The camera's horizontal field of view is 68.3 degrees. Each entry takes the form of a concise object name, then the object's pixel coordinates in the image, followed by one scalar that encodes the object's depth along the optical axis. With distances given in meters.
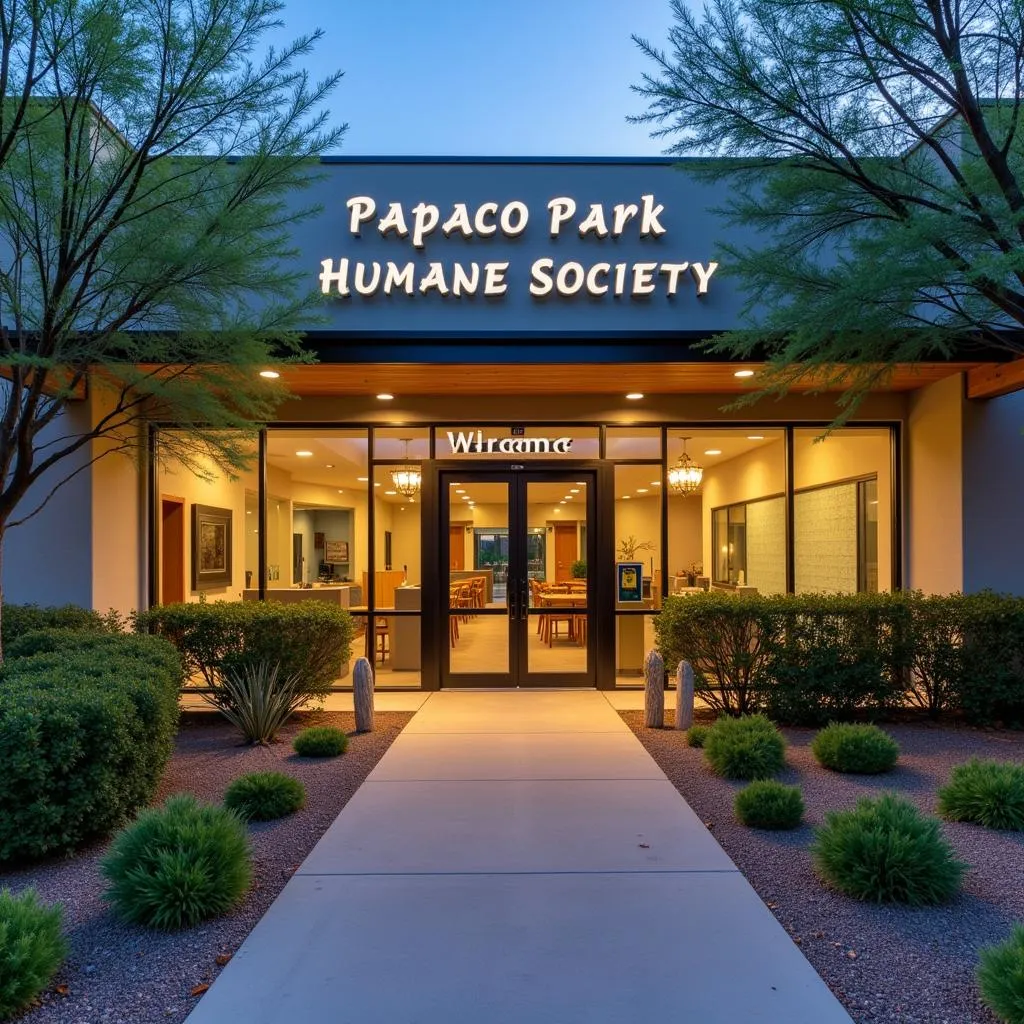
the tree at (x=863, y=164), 5.11
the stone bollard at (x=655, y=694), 7.57
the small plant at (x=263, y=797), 5.04
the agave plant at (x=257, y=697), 7.12
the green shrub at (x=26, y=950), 2.90
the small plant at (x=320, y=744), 6.59
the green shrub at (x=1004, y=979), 2.74
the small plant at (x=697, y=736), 6.79
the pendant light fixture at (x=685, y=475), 9.82
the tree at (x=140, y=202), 5.32
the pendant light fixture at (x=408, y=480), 9.58
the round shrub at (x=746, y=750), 5.88
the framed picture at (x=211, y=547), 10.91
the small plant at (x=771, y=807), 4.80
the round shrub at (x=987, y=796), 4.90
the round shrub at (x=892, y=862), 3.81
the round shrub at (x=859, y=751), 6.02
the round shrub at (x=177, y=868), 3.57
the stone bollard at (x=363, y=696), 7.44
